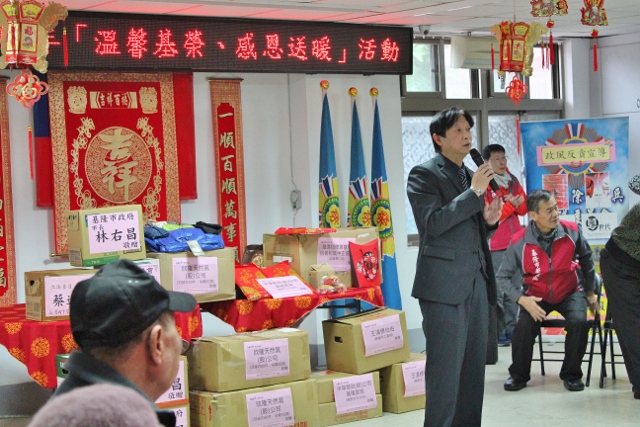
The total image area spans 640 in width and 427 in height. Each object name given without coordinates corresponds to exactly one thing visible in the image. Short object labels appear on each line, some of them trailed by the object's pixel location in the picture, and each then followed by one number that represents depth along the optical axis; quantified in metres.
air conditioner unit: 7.28
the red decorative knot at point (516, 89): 6.43
